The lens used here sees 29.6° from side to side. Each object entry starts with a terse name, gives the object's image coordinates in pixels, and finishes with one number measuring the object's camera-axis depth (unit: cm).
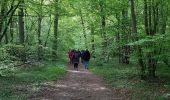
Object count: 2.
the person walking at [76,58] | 3167
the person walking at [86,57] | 3024
